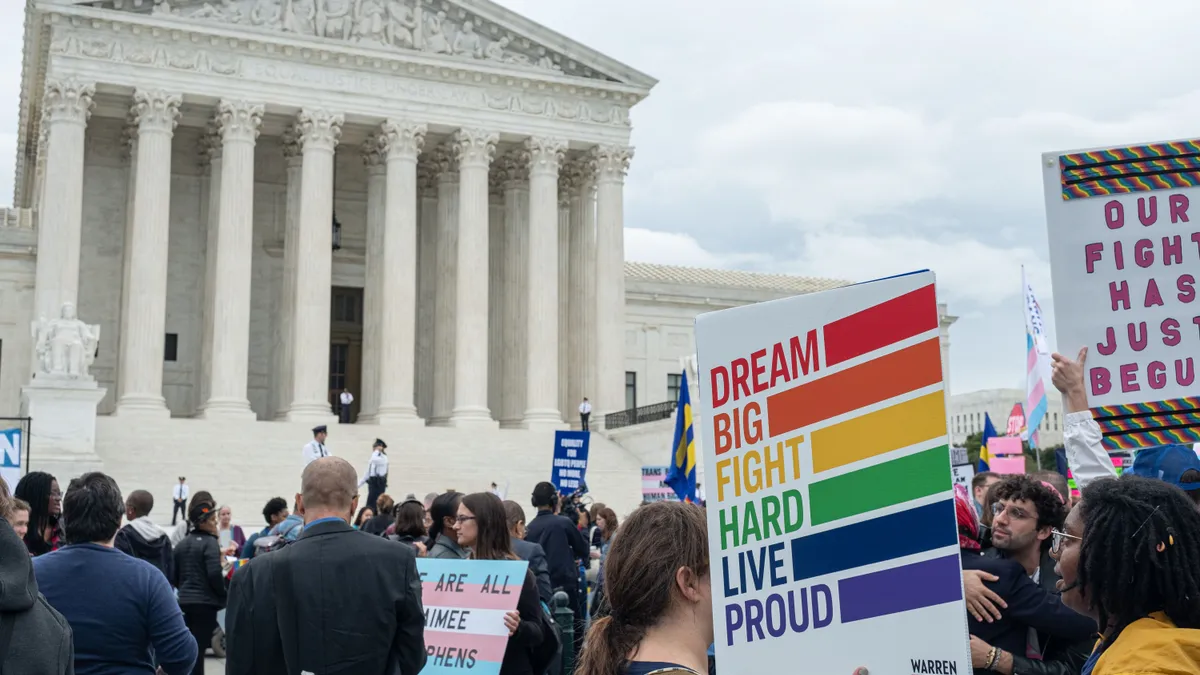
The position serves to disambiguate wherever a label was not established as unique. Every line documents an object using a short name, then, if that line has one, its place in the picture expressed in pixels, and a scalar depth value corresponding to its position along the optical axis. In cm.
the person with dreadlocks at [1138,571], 333
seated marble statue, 3212
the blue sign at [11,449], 1616
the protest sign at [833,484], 332
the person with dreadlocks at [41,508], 737
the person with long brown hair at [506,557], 696
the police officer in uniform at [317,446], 2312
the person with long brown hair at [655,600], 340
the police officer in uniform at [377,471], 2643
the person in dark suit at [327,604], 541
